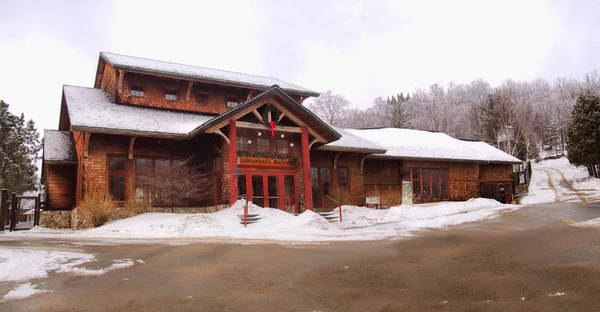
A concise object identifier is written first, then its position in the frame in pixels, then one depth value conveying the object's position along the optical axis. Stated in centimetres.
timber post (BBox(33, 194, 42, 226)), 2188
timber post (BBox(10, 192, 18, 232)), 1993
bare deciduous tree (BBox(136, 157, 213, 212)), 2105
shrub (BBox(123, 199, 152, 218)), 1947
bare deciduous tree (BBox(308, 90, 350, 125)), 6669
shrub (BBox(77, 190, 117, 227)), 1858
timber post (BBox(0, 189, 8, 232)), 1926
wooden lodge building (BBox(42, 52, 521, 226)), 2036
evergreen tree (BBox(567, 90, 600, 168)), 3841
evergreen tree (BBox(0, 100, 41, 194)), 4341
